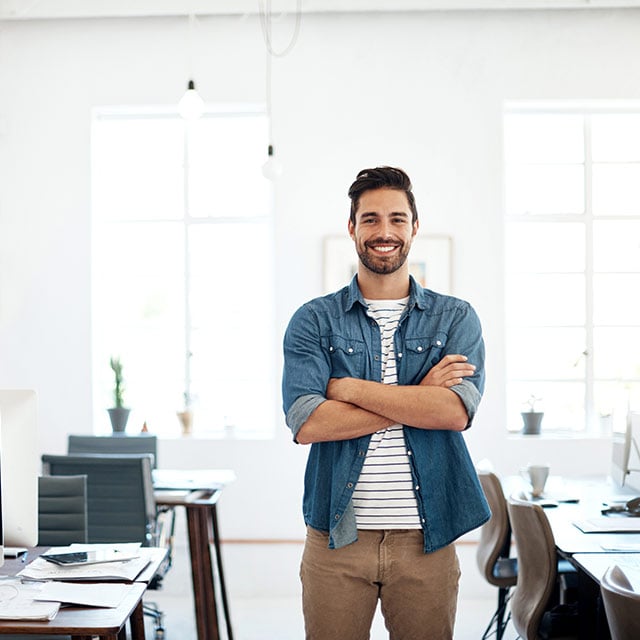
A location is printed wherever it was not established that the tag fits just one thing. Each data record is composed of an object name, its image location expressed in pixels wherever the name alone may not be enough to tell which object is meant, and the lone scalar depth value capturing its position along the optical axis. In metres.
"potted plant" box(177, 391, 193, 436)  5.84
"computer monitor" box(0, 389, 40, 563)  2.30
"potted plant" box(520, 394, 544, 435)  5.73
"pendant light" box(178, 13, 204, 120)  4.32
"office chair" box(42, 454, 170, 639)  3.76
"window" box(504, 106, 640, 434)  5.91
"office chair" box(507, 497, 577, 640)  2.87
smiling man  2.08
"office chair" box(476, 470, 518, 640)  3.72
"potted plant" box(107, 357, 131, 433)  5.66
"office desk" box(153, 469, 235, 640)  3.76
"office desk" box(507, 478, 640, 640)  2.63
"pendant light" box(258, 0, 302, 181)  5.76
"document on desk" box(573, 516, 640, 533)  3.06
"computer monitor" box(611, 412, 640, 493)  3.74
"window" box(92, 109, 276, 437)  6.04
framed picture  5.70
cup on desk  3.81
